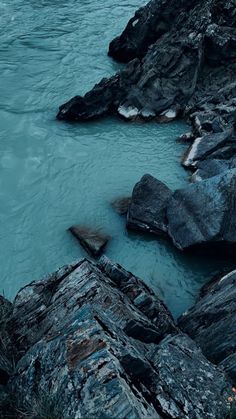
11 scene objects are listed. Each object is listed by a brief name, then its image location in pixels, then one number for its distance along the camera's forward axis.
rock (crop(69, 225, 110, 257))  13.95
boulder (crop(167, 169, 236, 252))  12.97
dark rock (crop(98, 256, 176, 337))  9.45
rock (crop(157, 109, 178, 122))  21.03
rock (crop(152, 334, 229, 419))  6.67
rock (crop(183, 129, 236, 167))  17.14
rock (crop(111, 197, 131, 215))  15.66
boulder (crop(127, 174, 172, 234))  14.60
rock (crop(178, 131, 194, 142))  19.34
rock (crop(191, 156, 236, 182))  15.86
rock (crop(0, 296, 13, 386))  7.44
